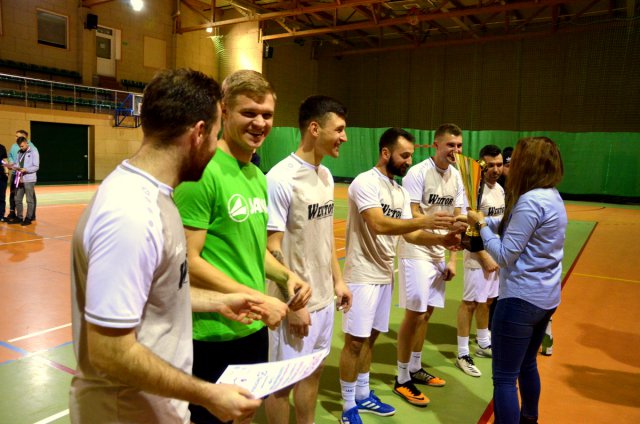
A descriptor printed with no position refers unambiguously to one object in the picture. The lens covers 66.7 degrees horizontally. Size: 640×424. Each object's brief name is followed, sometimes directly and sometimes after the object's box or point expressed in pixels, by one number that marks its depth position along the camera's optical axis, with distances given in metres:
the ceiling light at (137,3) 17.09
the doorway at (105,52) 21.62
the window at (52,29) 19.86
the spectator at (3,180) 10.92
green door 19.70
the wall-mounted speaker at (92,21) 20.52
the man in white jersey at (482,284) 4.60
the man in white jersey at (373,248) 3.55
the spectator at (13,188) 11.05
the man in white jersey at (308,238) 2.84
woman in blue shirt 2.74
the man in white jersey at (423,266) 4.09
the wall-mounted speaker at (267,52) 23.44
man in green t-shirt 2.13
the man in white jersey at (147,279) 1.26
